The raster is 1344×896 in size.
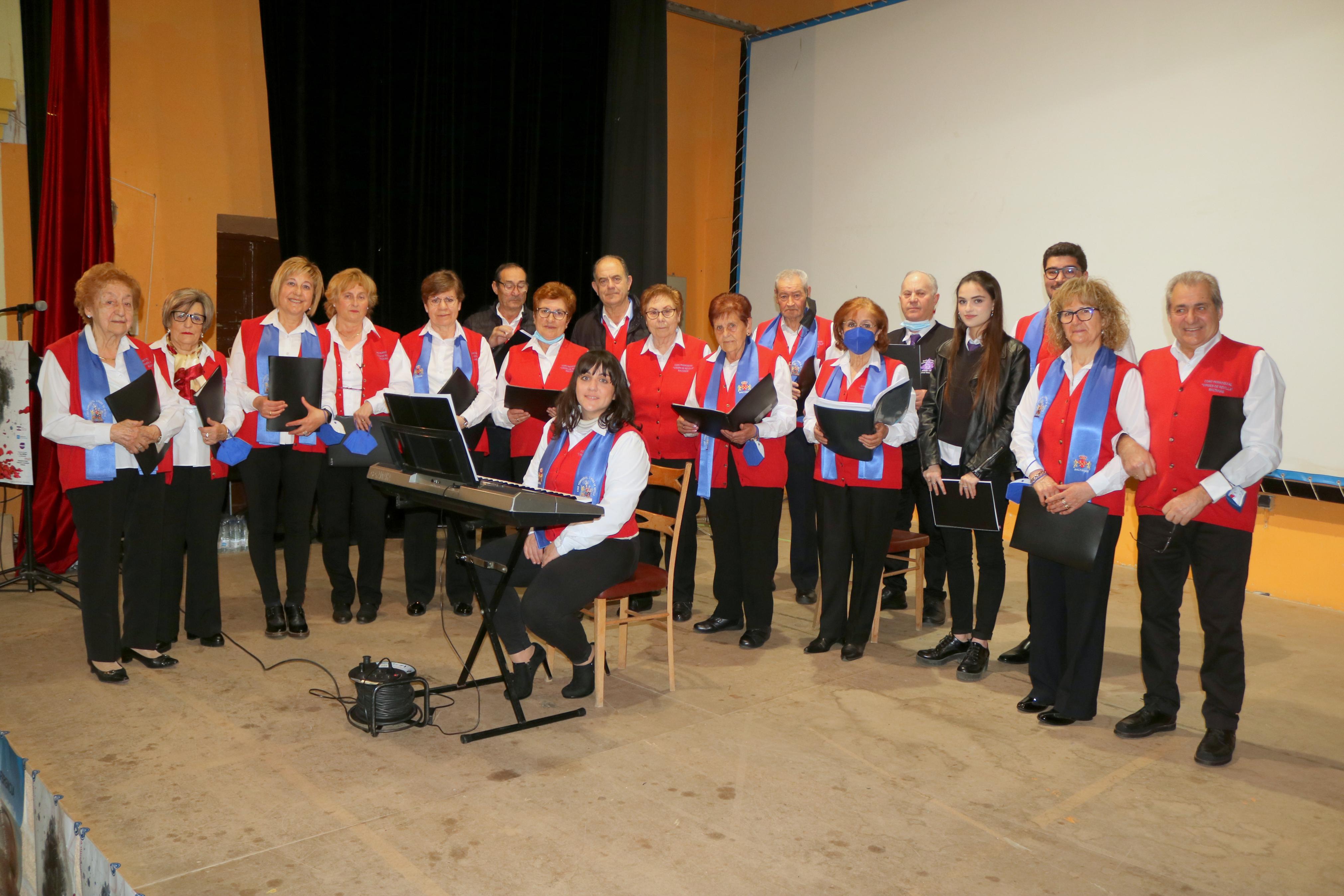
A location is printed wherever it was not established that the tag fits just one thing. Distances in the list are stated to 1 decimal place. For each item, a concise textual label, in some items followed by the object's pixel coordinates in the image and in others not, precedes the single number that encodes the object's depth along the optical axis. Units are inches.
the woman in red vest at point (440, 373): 177.0
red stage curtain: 209.5
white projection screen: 201.8
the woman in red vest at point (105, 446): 136.8
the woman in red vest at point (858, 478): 153.2
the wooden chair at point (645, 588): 135.0
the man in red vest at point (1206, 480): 119.3
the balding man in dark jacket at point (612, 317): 191.8
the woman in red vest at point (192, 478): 151.5
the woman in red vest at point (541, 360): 179.5
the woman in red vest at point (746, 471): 165.6
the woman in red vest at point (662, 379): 173.9
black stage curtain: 239.8
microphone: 174.1
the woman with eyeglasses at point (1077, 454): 128.9
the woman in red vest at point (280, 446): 165.0
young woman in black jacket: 150.9
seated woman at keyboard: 130.9
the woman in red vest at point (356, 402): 172.2
